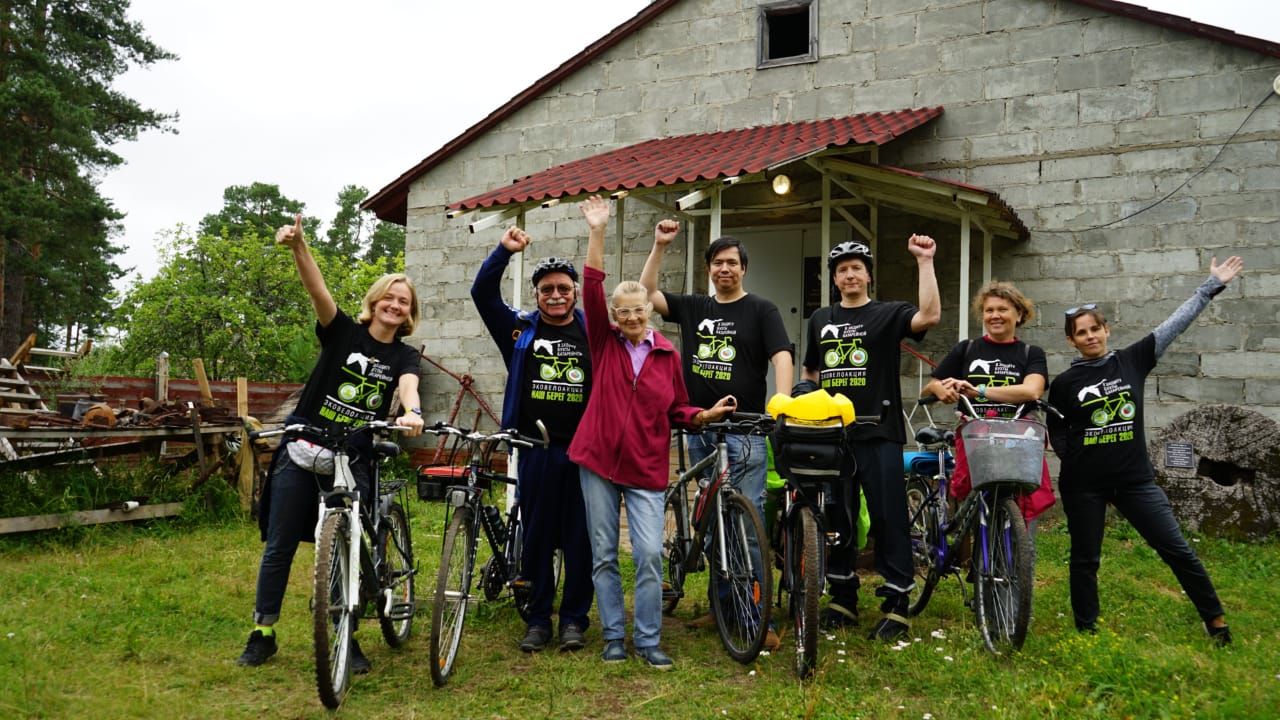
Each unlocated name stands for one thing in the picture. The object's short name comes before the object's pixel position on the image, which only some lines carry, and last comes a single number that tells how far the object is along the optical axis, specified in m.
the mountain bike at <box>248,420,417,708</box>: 3.25
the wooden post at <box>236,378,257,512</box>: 7.61
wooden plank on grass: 6.39
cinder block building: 7.47
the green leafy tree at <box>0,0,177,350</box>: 18.03
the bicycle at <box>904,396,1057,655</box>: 3.83
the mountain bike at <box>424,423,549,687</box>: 3.62
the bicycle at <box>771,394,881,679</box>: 3.62
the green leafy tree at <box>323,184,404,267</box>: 47.97
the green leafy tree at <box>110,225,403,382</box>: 20.75
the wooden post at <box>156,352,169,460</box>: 10.69
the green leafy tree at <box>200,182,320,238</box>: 44.62
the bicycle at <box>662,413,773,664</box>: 3.77
